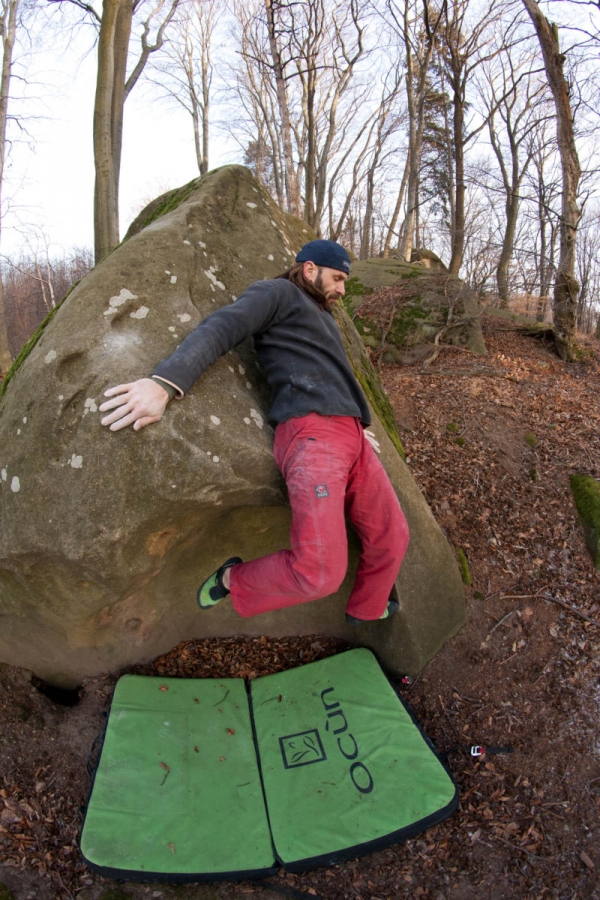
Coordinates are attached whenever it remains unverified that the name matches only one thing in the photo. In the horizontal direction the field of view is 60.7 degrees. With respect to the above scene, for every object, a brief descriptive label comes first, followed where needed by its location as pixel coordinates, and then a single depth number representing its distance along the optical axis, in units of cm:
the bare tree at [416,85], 1440
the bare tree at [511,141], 1753
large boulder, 249
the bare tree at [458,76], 1430
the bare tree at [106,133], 823
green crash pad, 237
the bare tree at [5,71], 1079
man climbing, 257
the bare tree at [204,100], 2261
